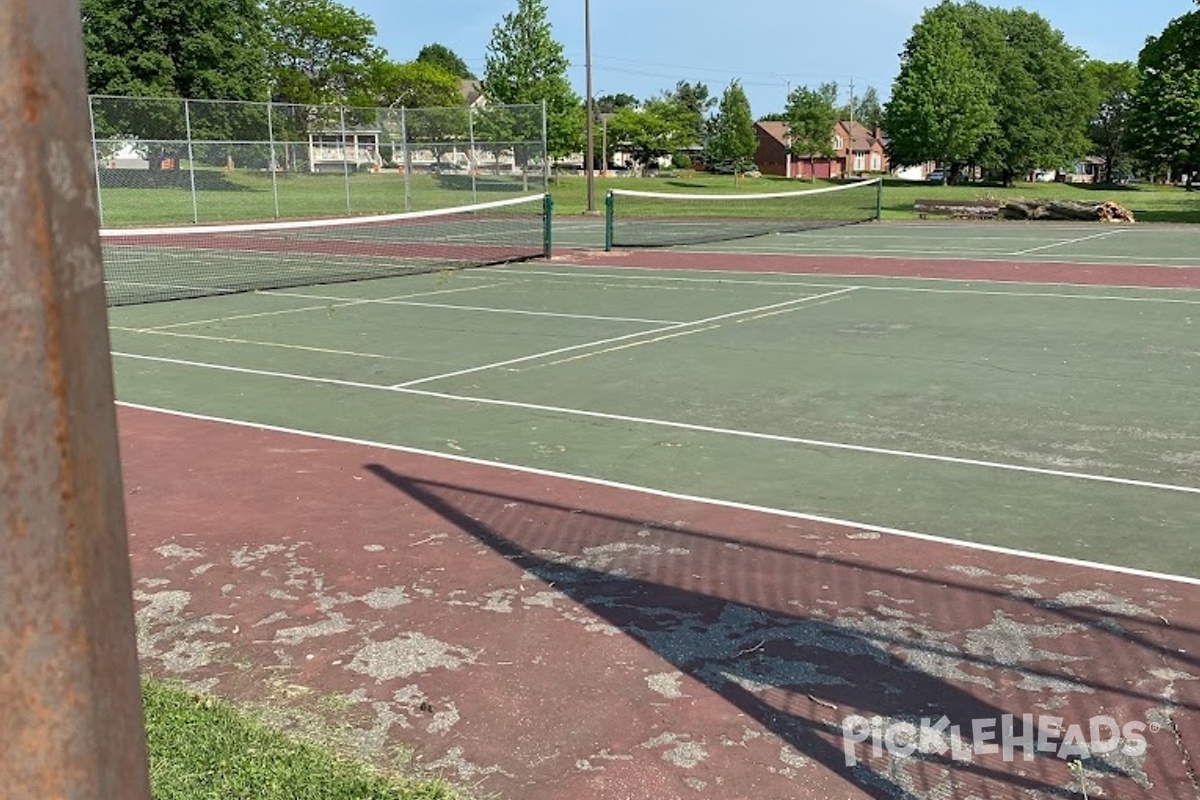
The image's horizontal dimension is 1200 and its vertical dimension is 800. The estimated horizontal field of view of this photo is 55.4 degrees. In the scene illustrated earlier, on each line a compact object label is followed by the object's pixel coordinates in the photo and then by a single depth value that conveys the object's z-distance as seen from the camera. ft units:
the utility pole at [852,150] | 419.52
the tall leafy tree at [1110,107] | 360.28
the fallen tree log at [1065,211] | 122.42
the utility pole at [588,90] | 126.82
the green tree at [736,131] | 312.71
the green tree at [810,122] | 318.24
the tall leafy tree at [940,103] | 238.48
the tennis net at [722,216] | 99.69
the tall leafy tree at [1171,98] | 160.56
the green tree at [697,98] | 508.94
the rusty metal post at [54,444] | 3.48
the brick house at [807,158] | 397.84
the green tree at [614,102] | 612.78
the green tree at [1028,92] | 255.50
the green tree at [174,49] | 176.35
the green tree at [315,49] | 263.49
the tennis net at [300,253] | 65.10
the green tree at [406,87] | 286.46
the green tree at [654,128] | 339.98
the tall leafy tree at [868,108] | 611.06
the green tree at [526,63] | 189.47
